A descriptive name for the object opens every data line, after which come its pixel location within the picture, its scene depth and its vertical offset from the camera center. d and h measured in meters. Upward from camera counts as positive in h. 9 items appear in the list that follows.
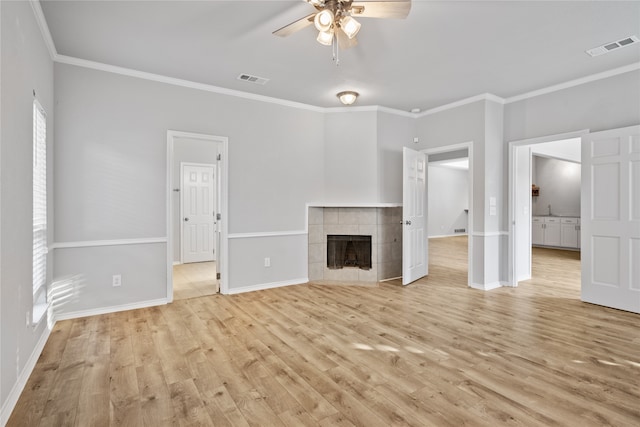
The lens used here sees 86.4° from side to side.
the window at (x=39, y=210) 2.77 +0.02
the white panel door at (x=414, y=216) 5.10 -0.06
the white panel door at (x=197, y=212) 7.24 +0.01
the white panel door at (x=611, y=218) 3.82 -0.07
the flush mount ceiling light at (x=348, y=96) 4.71 +1.61
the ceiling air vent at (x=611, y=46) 3.29 +1.67
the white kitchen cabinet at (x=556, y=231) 8.84 -0.52
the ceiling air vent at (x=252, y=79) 4.21 +1.69
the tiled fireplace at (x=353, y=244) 5.33 -0.50
